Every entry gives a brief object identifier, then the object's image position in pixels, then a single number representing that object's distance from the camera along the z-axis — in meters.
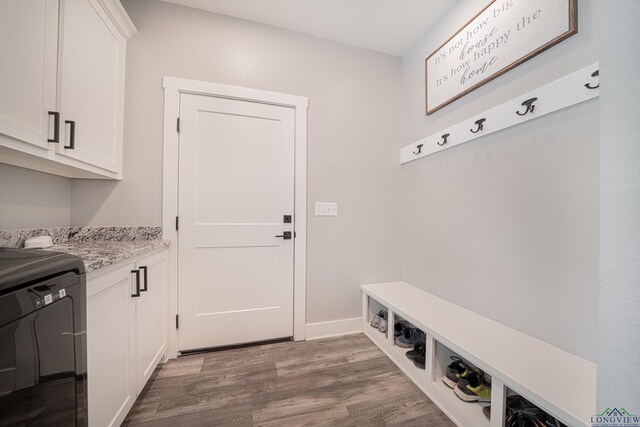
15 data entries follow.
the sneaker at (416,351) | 1.62
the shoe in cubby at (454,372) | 1.35
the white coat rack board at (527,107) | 1.07
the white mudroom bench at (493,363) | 0.87
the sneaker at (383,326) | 2.00
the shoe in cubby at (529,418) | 1.02
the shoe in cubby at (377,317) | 2.08
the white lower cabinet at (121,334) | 0.90
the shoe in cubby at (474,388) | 1.24
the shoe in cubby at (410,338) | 1.76
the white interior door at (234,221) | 1.80
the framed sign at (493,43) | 1.18
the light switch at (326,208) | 2.09
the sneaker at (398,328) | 1.86
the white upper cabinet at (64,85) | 0.91
